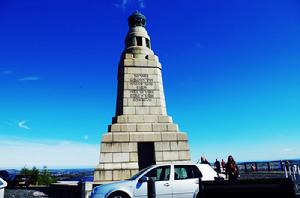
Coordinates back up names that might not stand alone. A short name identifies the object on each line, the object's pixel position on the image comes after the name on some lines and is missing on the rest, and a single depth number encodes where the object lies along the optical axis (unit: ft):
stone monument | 49.70
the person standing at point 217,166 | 72.28
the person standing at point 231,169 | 46.24
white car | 28.07
